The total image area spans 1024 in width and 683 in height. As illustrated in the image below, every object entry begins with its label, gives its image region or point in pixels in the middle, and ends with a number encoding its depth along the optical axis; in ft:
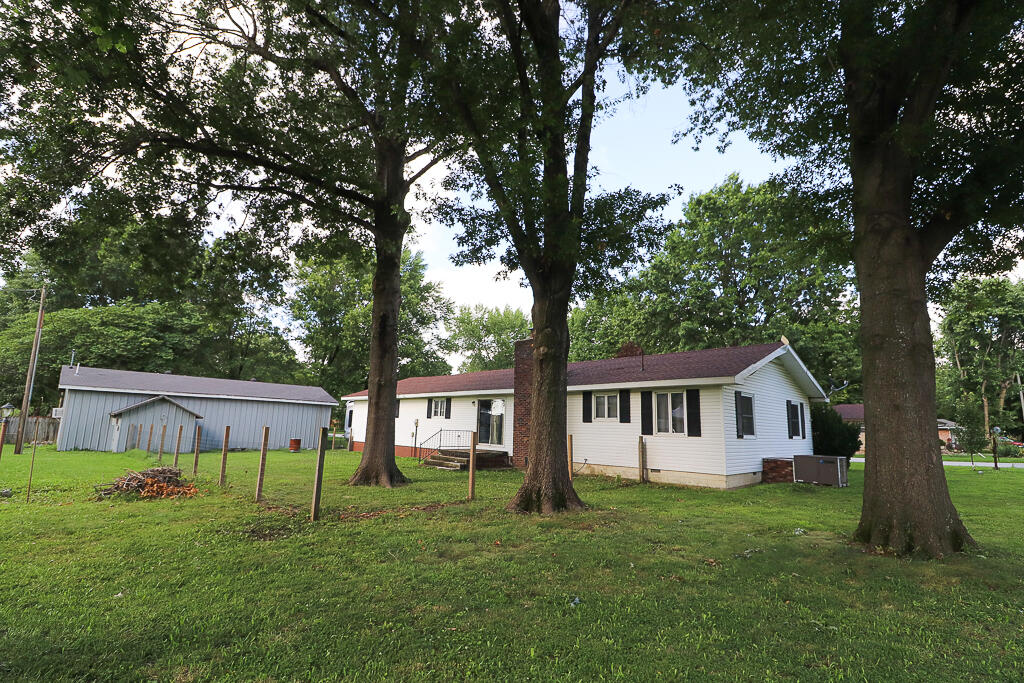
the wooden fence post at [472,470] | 32.07
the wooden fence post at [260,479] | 29.96
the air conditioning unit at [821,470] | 44.14
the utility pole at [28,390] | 59.21
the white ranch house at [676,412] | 42.24
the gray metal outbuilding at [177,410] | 68.69
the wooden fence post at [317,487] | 25.04
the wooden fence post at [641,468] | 45.13
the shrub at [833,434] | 55.26
